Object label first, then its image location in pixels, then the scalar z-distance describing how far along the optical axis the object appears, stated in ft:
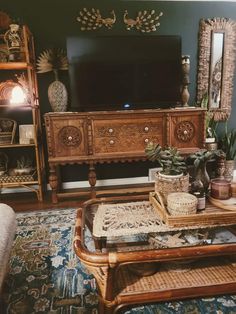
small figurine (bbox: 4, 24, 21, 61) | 8.88
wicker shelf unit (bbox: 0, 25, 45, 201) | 9.08
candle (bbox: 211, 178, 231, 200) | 5.11
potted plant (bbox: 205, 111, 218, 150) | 10.34
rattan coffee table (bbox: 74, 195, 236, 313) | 3.73
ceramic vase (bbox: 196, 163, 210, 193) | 5.11
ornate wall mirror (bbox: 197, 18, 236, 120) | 10.55
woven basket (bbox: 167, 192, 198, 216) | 4.39
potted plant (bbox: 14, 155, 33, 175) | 9.74
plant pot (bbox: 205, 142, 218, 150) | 10.26
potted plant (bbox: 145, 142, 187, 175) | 4.87
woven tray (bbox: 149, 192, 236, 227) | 4.39
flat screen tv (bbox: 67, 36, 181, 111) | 9.34
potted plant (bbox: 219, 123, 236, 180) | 10.95
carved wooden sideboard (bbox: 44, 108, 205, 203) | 8.96
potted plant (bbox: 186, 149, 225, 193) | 5.00
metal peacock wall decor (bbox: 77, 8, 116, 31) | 9.86
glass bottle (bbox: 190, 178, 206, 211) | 4.69
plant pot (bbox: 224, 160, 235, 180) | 11.01
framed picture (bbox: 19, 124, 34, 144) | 9.91
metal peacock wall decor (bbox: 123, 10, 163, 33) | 10.11
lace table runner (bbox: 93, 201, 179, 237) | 4.35
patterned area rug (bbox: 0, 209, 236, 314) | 4.45
